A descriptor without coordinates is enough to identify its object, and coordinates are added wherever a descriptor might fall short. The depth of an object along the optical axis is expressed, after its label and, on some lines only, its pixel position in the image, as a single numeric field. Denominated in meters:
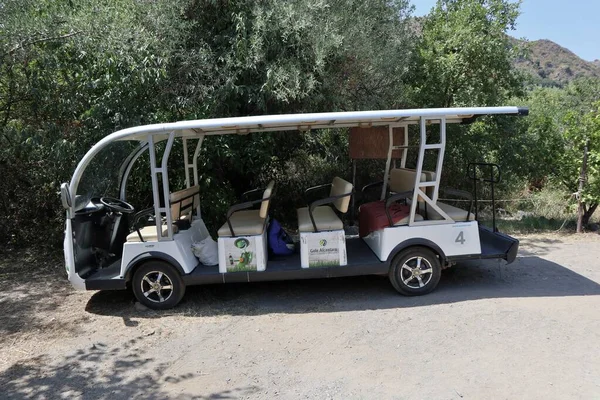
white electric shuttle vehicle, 4.57
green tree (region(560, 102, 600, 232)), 7.52
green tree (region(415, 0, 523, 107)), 7.84
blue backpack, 5.30
